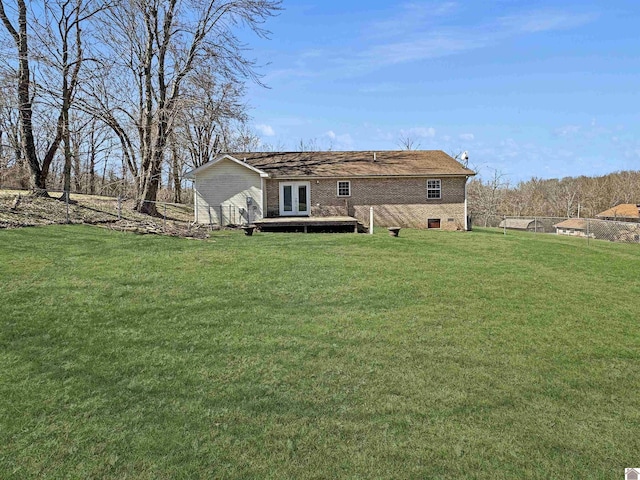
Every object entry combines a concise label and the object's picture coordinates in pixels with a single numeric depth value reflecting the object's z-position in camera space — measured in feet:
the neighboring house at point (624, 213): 143.02
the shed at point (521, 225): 114.11
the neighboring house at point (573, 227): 110.54
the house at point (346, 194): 67.15
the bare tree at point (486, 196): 150.41
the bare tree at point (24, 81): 53.67
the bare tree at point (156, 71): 66.28
